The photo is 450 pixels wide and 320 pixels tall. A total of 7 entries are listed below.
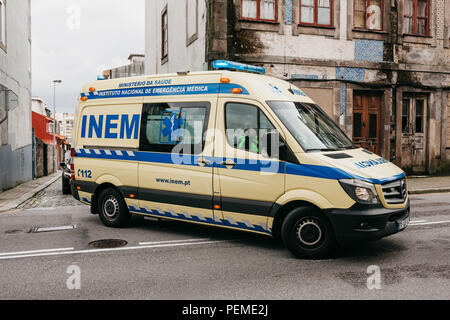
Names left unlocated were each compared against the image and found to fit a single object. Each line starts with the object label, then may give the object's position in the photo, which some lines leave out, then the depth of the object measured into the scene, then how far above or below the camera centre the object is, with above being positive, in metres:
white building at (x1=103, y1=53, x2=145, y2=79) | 28.77 +4.81
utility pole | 51.02 +6.22
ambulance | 5.71 -0.20
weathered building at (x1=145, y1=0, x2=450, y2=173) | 15.31 +3.20
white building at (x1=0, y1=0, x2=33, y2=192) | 16.58 +2.41
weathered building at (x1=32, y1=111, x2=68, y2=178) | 27.20 -0.09
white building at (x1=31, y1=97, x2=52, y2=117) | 67.34 +6.46
